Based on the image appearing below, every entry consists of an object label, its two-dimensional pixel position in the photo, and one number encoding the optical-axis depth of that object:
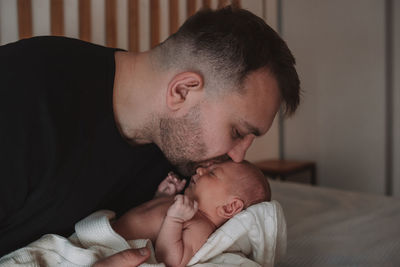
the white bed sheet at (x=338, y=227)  1.20
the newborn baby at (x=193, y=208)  0.97
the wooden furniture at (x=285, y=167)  2.92
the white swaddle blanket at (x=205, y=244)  0.89
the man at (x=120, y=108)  0.81
